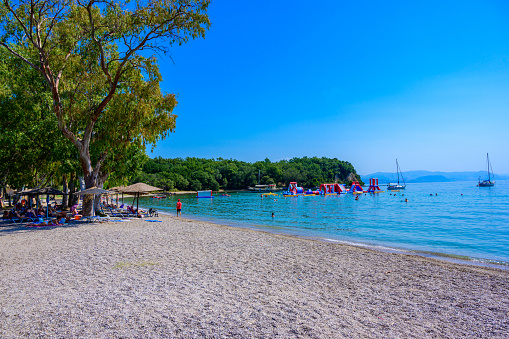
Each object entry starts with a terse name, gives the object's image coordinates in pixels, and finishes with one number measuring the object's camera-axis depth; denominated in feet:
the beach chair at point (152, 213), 78.83
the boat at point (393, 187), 383.24
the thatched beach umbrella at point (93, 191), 56.13
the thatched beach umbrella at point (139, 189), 69.31
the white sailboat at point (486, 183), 382.05
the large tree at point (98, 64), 50.83
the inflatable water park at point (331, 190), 269.64
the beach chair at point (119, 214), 74.66
